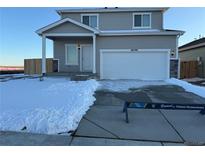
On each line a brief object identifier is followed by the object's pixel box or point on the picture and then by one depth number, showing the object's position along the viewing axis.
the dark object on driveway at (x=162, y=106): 4.11
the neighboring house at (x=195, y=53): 13.94
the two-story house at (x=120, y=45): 10.73
